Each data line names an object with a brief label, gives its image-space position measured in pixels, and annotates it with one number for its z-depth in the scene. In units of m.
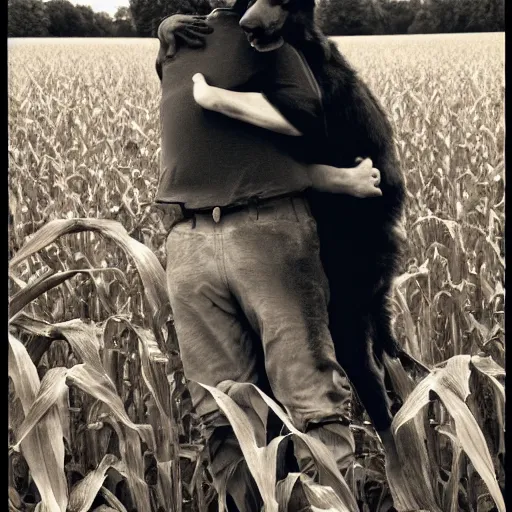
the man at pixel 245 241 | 3.09
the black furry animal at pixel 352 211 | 3.11
